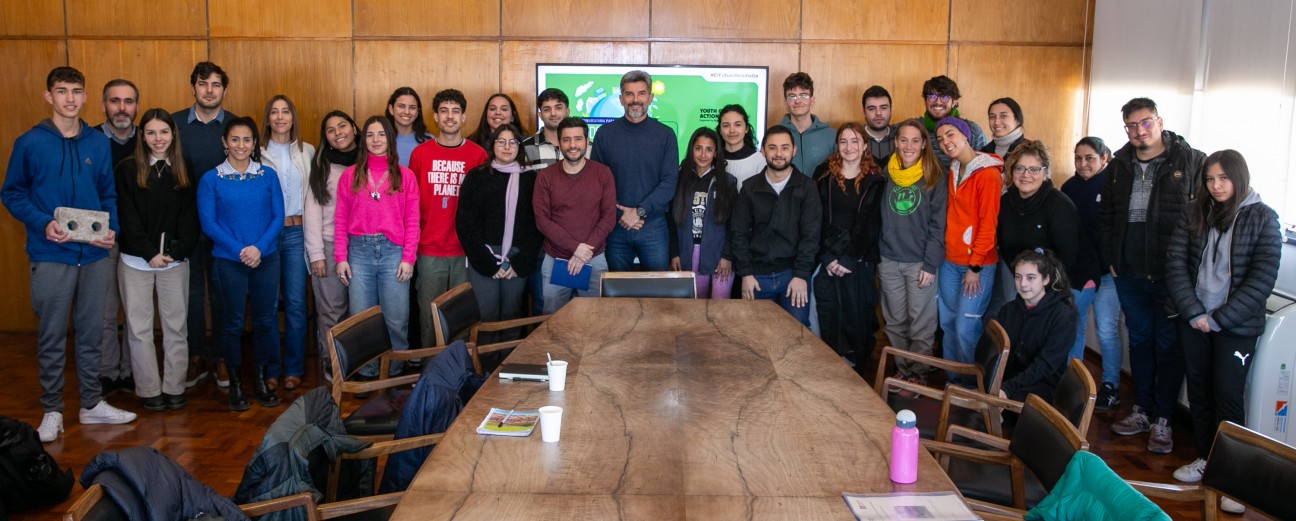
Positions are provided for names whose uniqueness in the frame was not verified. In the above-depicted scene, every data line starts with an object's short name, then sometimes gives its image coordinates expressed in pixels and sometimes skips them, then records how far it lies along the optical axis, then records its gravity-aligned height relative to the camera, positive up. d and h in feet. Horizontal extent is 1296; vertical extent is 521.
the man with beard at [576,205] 15.85 -0.55
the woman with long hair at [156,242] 14.98 -1.28
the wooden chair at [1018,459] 7.44 -2.50
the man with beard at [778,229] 15.85 -0.90
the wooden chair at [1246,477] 6.73 -2.18
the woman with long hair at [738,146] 16.67 +0.55
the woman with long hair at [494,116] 18.25 +1.07
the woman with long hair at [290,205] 16.52 -0.71
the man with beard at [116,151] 15.61 +0.19
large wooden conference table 6.21 -2.10
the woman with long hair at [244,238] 15.39 -1.23
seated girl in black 12.09 -1.94
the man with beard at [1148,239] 13.91 -0.83
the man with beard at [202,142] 16.46 +0.39
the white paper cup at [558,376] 8.67 -1.90
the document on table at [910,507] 6.03 -2.16
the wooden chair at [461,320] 12.07 -2.06
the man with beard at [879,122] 17.97 +1.11
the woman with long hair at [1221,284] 12.17 -1.30
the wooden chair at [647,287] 14.85 -1.79
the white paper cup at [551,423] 7.18 -1.94
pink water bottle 6.52 -1.88
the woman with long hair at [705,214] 16.35 -0.68
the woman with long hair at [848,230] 16.37 -0.90
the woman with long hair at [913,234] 15.79 -0.92
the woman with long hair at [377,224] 15.85 -0.97
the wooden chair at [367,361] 10.49 -2.33
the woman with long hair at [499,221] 16.03 -0.87
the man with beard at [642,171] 16.55 +0.05
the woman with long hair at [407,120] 17.46 +0.93
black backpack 11.10 -3.77
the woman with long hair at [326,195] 16.33 -0.50
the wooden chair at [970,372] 10.71 -2.38
